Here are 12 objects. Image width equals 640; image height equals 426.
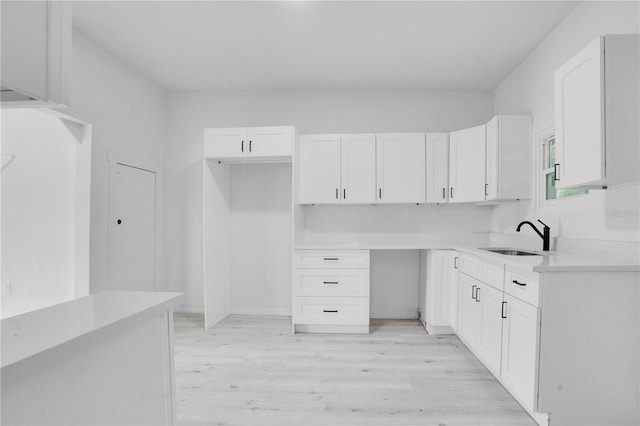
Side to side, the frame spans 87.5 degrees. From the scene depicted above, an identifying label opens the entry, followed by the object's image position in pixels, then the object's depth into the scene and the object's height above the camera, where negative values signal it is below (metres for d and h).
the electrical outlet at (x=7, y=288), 3.04 -0.70
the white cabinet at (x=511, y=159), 3.19 +0.56
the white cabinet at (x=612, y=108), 1.78 +0.59
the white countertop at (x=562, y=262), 1.79 -0.27
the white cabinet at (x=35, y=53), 0.80 +0.41
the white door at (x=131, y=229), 3.40 -0.17
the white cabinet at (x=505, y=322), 1.90 -0.73
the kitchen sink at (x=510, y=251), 3.04 -0.32
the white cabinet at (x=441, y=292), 3.45 -0.80
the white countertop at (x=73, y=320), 0.76 -0.31
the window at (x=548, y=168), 2.92 +0.44
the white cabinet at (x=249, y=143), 3.69 +0.80
